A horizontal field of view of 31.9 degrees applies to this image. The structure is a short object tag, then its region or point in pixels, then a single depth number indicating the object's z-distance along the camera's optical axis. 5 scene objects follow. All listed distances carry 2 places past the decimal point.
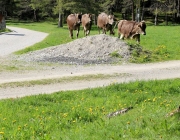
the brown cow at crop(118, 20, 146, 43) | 22.76
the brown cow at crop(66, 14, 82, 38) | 28.70
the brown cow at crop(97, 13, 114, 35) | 28.06
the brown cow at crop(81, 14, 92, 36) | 28.10
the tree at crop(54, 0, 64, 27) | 50.60
